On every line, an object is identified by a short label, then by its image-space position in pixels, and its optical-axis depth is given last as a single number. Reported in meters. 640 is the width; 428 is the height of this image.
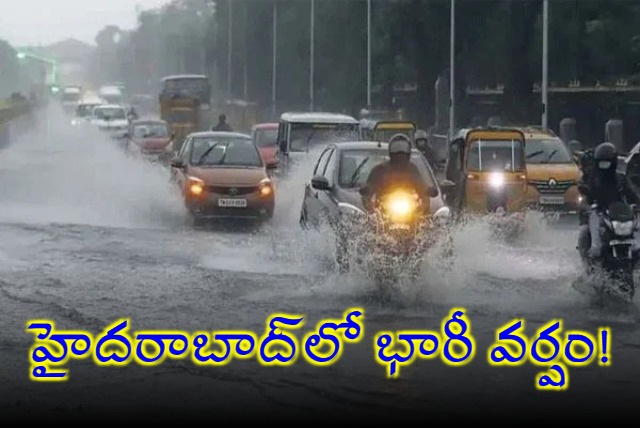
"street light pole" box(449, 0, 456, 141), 49.53
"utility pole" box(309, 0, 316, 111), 72.75
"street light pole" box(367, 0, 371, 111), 61.38
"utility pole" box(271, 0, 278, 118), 86.31
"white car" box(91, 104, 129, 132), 68.25
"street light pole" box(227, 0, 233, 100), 105.34
